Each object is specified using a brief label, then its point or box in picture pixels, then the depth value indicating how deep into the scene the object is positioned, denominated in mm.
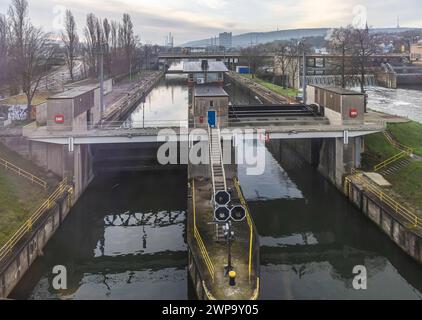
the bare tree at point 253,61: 117188
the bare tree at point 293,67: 84406
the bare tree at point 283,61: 89738
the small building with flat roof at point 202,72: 63219
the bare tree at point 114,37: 101394
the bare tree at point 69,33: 69750
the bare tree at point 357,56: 50597
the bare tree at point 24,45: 40362
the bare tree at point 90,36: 81125
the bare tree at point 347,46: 62441
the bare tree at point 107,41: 81050
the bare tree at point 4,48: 45594
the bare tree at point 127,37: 108275
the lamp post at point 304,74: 42288
